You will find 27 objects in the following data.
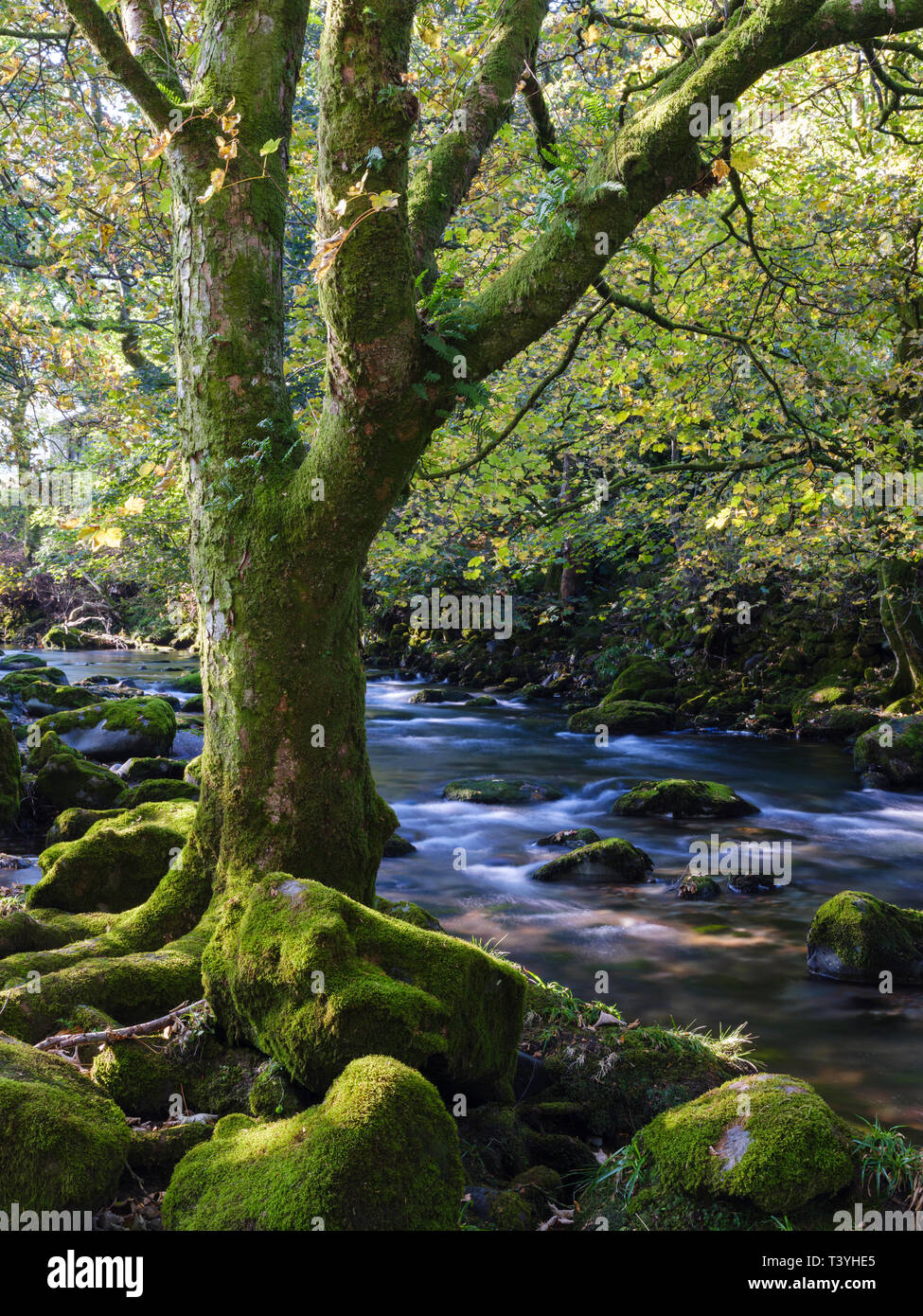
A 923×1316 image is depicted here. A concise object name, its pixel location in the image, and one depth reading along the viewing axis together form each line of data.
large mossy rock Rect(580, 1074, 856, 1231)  3.35
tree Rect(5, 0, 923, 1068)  3.72
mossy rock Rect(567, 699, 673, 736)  18.78
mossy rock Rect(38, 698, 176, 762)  14.09
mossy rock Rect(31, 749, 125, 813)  10.95
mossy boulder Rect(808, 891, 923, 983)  7.21
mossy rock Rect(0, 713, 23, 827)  10.27
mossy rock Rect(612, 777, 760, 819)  12.60
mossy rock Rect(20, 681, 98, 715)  16.90
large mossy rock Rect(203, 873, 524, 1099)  3.74
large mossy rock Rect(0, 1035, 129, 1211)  2.97
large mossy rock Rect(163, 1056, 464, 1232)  2.92
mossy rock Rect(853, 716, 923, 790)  14.11
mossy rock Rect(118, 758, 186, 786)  12.41
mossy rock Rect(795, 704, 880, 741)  17.03
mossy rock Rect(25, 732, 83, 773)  12.23
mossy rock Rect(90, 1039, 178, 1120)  4.01
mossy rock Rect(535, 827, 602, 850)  11.45
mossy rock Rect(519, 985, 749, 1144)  4.59
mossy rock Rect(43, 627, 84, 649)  34.72
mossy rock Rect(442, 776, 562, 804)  13.73
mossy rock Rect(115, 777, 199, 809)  10.27
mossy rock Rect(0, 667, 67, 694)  17.83
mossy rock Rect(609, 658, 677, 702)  20.98
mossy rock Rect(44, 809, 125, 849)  8.59
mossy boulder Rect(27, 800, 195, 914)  6.10
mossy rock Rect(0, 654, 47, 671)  25.11
